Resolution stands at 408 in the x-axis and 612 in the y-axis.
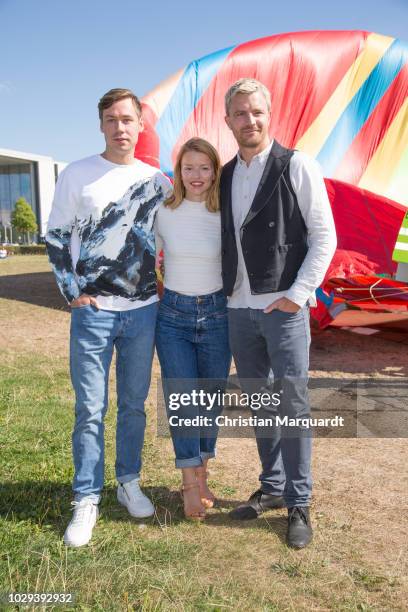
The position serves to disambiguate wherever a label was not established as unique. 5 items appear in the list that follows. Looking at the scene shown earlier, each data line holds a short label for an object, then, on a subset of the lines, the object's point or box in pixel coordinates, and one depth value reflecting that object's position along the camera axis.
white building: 67.94
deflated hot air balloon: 7.86
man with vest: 2.79
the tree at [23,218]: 60.72
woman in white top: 3.00
